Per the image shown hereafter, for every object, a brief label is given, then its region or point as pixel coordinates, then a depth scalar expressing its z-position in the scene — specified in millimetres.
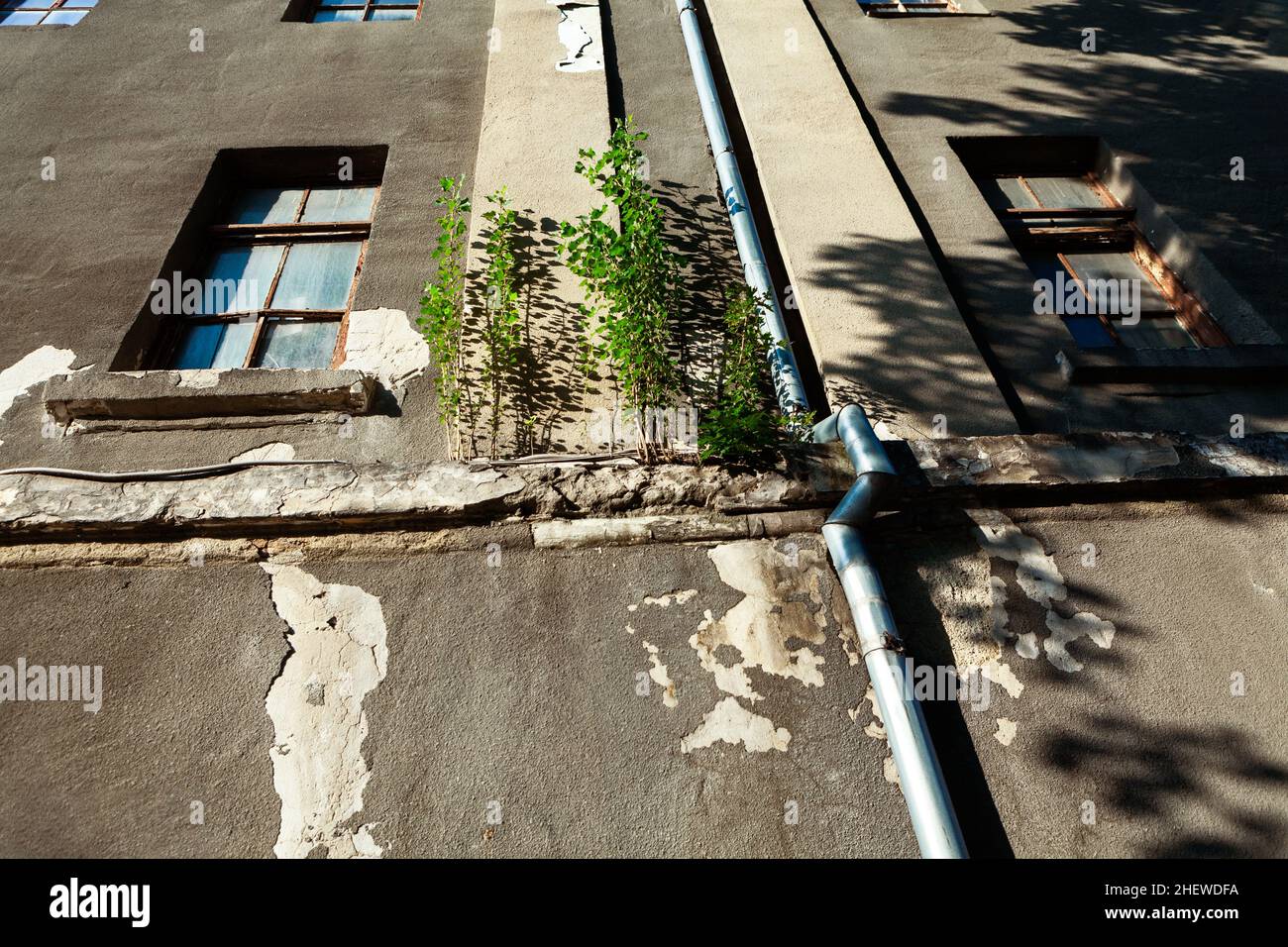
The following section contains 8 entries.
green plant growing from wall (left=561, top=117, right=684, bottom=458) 3496
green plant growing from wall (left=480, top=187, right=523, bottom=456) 3619
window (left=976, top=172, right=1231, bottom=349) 4457
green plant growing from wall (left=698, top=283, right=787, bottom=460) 3150
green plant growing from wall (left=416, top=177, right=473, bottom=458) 3561
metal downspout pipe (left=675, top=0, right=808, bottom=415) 3734
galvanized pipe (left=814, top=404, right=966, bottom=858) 2430
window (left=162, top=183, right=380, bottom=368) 4109
